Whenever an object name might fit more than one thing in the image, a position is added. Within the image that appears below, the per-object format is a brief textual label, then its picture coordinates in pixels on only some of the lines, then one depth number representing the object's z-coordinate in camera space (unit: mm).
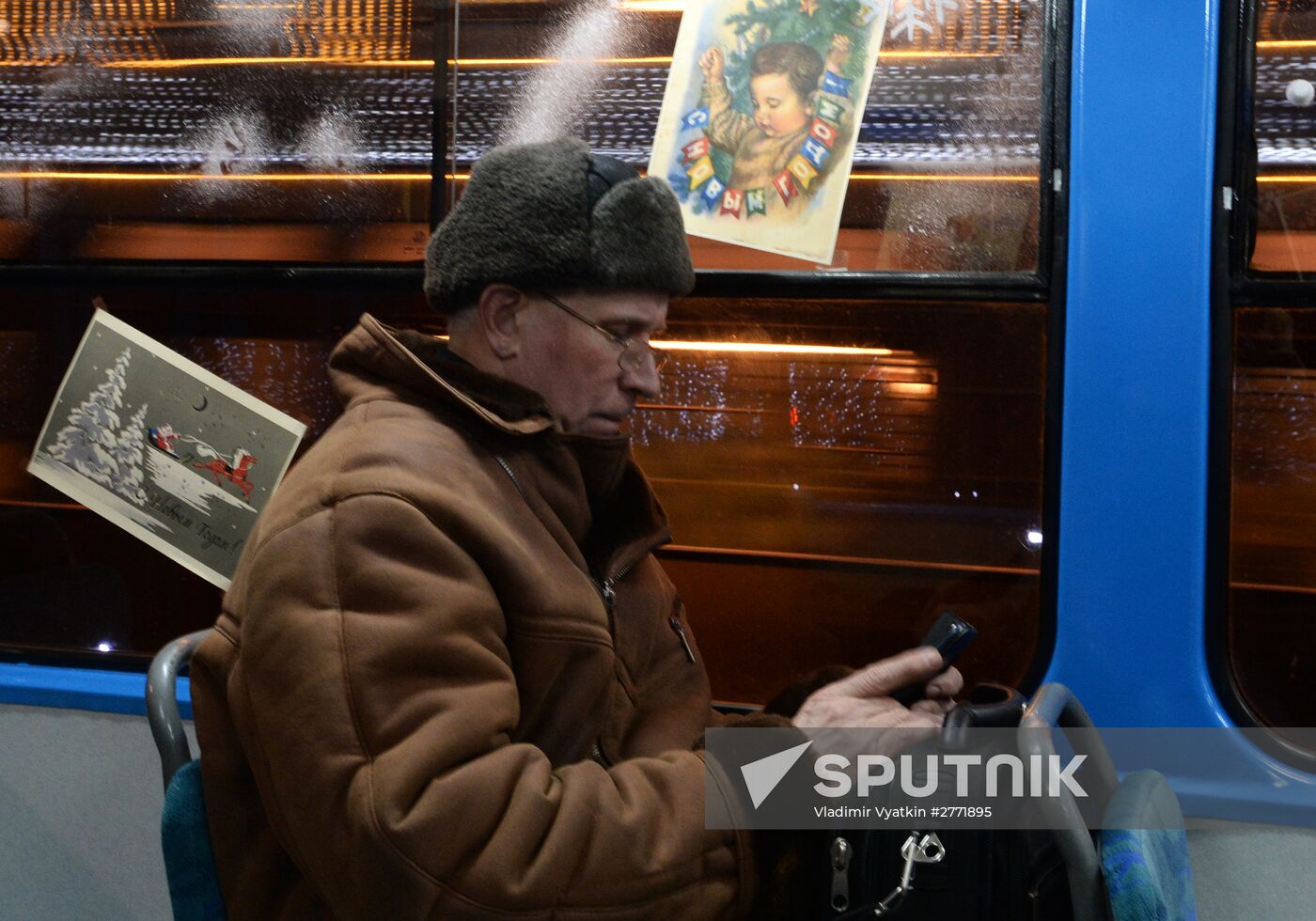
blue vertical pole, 1676
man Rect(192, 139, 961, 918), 1144
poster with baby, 1779
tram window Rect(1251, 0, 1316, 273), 1648
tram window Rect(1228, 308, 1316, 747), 1678
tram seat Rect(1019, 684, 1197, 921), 1169
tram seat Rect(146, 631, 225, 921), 1333
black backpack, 1288
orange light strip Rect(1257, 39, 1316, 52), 1660
